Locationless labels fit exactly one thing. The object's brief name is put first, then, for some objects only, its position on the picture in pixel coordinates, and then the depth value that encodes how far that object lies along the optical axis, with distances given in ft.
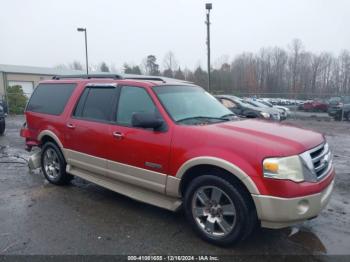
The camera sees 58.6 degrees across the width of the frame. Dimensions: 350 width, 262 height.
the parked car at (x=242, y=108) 47.25
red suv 10.39
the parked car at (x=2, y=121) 40.19
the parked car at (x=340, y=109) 65.57
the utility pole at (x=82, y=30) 78.73
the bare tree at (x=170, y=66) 239.01
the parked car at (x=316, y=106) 96.68
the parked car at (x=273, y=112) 51.75
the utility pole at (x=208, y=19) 56.05
